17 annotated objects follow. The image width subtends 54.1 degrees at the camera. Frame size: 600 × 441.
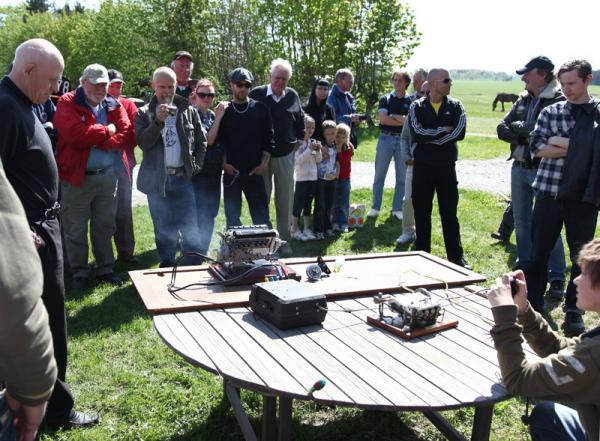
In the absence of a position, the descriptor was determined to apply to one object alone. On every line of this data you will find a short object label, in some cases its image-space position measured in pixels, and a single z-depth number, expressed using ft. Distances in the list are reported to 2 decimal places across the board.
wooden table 7.39
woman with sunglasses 20.40
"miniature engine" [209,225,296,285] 11.35
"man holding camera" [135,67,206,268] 18.39
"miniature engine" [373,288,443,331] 9.23
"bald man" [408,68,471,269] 19.53
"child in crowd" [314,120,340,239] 25.09
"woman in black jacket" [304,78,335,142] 25.81
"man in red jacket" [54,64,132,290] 17.40
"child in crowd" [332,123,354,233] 25.95
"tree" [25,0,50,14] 210.38
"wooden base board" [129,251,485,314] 10.28
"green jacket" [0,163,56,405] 5.08
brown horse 130.41
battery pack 9.16
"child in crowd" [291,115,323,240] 24.68
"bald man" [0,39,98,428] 9.52
